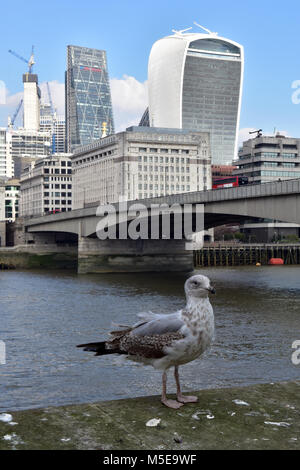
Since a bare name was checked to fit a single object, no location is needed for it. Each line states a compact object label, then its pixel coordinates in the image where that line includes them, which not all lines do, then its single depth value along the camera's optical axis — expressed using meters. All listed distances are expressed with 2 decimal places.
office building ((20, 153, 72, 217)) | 174.50
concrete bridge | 44.12
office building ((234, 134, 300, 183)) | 144.88
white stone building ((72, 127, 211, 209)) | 150.00
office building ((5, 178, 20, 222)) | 198.48
